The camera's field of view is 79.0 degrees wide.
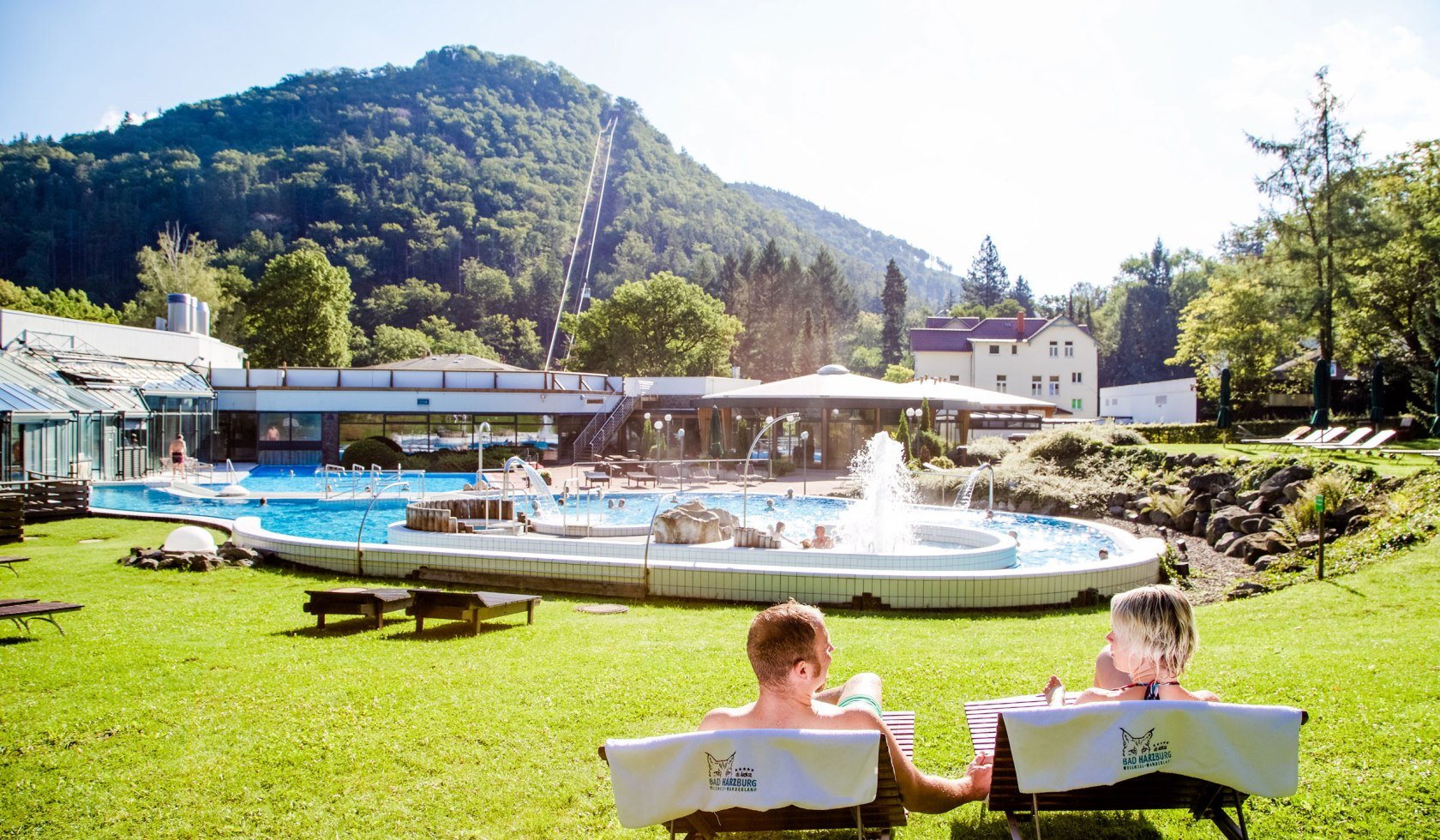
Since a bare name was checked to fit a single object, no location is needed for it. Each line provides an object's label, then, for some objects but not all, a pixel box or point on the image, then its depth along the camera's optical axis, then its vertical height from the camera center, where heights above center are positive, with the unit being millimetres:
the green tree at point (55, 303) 45781 +7439
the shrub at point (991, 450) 24375 -597
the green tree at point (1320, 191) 27578 +7712
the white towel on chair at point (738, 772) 2812 -1109
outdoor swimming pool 9023 -1638
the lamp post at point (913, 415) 28688 +490
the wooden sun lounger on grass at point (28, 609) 6234 -1259
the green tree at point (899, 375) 57219 +3663
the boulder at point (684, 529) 12570 -1400
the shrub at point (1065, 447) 22656 -500
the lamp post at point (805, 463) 22248 -1027
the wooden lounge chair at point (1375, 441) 18156 -343
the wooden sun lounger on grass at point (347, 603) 7156 -1379
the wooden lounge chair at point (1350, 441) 19317 -338
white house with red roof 51250 +3731
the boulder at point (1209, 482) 17266 -1092
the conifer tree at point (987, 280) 90750 +15641
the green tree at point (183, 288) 52875 +9340
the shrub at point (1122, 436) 23125 -231
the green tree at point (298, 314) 45062 +6358
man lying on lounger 2971 -849
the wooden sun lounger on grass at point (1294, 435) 22150 -240
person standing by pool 25500 -576
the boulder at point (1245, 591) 9922 -1872
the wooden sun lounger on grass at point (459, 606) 7066 -1411
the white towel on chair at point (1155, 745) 2932 -1076
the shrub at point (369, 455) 29703 -699
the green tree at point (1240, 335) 36250 +3921
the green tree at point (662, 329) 48375 +5783
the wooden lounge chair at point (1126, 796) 3086 -1323
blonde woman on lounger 3084 -768
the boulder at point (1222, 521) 14523 -1594
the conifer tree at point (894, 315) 76688 +10120
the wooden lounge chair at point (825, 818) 2951 -1328
